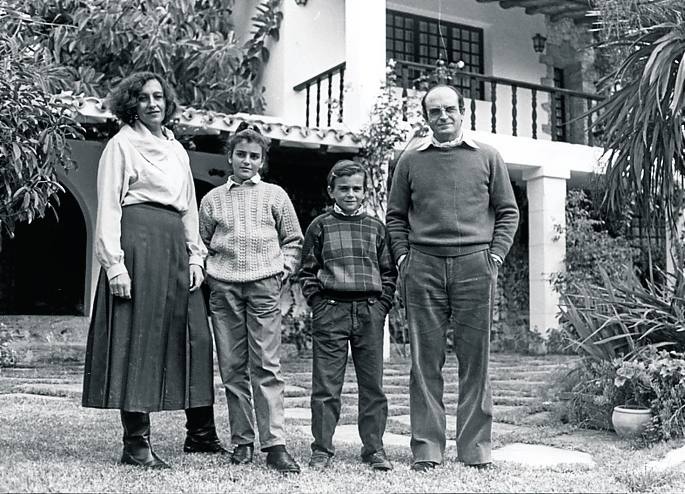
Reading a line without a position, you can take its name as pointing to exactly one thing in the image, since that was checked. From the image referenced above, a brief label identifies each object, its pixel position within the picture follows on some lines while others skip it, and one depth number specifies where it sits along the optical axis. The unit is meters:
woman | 3.45
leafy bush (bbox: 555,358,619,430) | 4.79
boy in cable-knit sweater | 3.65
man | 3.64
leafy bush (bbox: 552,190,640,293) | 10.33
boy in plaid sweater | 3.71
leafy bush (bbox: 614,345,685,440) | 4.44
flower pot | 4.50
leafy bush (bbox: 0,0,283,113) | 8.65
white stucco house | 9.07
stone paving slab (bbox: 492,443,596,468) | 3.86
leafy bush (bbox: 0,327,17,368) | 7.65
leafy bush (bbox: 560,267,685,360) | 4.93
